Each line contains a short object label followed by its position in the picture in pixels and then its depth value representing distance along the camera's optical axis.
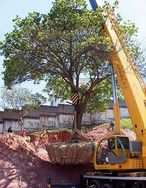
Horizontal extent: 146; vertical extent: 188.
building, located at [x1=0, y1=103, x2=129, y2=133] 25.20
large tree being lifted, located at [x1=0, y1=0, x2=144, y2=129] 9.10
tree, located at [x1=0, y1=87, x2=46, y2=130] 21.08
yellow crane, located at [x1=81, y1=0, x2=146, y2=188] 7.11
